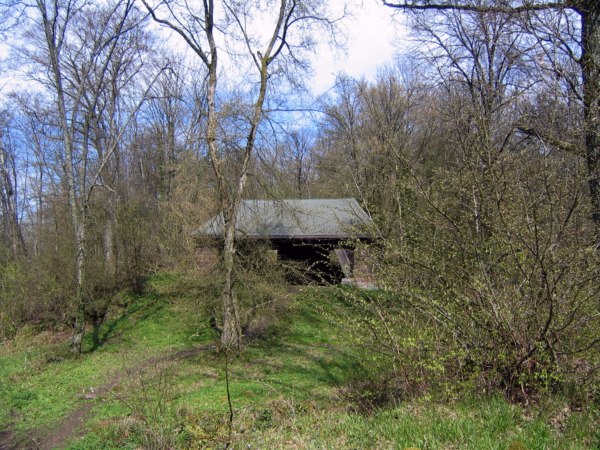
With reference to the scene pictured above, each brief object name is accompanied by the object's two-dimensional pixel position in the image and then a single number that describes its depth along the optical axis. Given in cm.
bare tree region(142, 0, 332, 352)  1193
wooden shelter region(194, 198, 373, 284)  1326
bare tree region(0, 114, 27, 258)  2531
